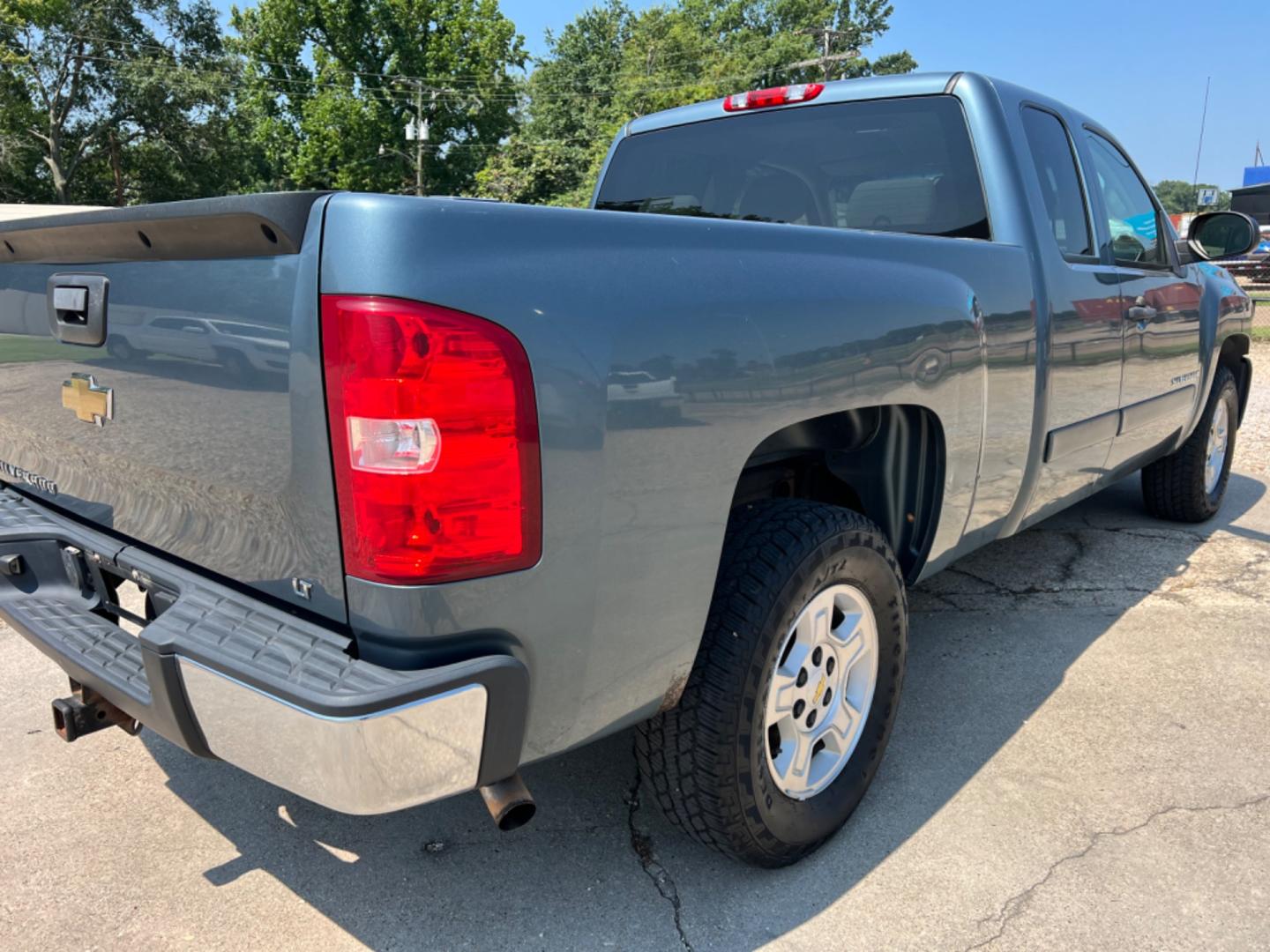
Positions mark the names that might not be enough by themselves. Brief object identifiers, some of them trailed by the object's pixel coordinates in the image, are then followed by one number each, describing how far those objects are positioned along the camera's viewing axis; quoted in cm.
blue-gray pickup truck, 145
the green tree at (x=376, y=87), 4147
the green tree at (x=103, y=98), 3288
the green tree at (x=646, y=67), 3531
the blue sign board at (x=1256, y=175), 3497
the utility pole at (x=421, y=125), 3912
